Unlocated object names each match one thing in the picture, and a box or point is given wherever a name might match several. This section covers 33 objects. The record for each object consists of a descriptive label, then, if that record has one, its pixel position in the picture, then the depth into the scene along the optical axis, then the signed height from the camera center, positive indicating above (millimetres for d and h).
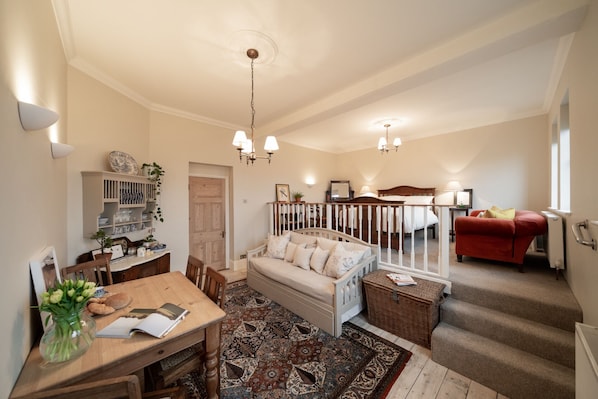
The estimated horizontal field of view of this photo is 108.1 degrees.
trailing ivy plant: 3295 +364
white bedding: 3396 -345
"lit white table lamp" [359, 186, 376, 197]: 6198 +229
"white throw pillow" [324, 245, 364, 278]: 2628 -787
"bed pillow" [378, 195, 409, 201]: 5329 +19
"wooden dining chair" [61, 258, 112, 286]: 1825 -627
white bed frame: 2340 -1231
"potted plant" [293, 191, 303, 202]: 5480 +60
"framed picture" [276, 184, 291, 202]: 5258 +136
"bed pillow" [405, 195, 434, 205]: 5004 -33
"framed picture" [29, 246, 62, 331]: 1184 -431
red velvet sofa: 2602 -501
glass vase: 1021 -678
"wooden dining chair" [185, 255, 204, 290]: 1988 -692
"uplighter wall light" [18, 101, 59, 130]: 1069 +432
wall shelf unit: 2439 -23
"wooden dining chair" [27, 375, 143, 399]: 736 -663
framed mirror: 6738 +224
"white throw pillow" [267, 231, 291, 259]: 3553 -784
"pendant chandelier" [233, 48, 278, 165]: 2274 +661
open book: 1224 -746
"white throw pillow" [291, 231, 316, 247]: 3352 -658
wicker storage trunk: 2160 -1161
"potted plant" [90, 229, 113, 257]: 2477 -477
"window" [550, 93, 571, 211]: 2582 +472
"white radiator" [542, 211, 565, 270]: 2453 -515
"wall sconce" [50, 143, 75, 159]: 1711 +411
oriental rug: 1704 -1493
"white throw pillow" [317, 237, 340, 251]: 3055 -652
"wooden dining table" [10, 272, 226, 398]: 964 -775
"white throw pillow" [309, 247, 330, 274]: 2889 -833
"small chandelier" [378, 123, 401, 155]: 4402 +1131
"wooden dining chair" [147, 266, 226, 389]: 1389 -1106
